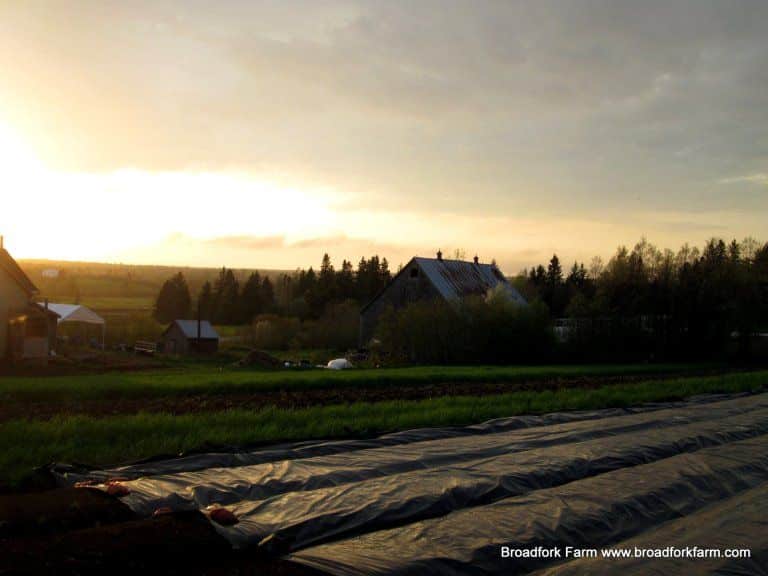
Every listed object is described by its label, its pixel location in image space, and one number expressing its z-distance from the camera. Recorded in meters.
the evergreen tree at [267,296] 81.25
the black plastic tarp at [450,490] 5.36
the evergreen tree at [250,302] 79.81
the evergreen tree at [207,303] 79.94
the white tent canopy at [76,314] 41.56
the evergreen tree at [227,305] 79.62
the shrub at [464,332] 36.59
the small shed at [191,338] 49.91
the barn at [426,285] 45.16
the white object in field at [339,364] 33.50
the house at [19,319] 29.73
